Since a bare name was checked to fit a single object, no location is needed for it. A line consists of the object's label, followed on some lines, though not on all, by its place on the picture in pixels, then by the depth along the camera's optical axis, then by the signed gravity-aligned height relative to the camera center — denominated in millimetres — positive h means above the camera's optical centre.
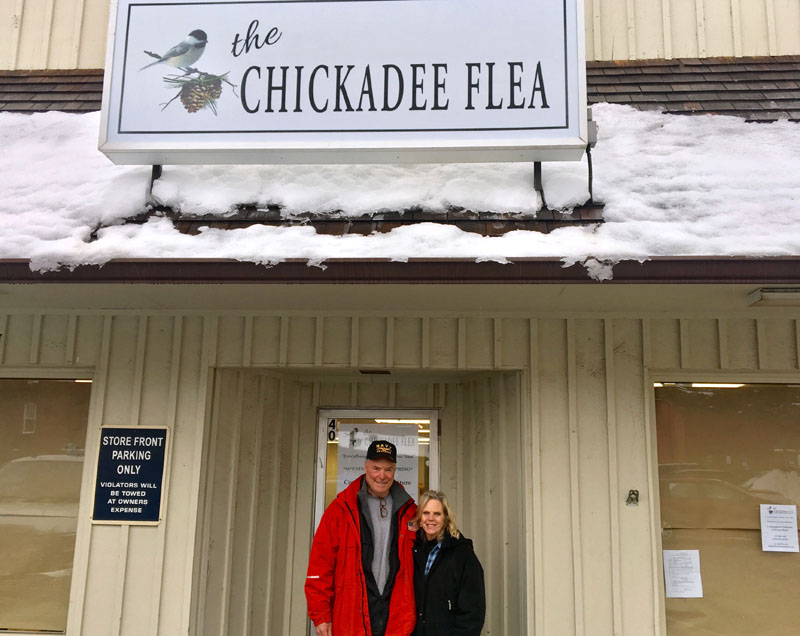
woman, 3816 -442
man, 3965 -381
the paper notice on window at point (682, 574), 4320 -441
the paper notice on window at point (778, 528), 4359 -148
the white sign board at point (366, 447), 5430 +348
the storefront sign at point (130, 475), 4469 +84
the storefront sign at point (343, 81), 4246 +2539
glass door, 5426 +382
